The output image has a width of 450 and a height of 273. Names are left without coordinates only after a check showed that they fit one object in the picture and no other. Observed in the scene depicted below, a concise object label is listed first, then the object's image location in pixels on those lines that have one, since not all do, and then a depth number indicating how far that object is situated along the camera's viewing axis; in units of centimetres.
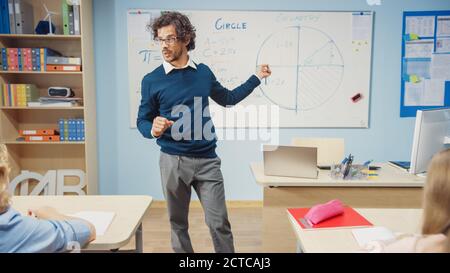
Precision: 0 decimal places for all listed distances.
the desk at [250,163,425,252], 206
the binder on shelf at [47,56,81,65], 309
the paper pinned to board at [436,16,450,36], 339
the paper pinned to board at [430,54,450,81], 342
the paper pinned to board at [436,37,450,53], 340
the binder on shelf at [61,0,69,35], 305
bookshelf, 315
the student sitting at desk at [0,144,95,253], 98
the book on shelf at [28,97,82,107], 314
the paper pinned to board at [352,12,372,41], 334
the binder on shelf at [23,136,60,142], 322
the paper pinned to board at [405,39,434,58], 339
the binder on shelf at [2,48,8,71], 307
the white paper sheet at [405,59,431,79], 342
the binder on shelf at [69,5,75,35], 306
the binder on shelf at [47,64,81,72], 310
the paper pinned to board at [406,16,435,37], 337
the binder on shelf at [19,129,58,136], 322
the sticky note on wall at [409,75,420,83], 344
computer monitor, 182
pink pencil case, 134
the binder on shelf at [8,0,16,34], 302
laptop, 202
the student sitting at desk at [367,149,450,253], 87
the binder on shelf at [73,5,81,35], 306
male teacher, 196
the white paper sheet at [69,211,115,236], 129
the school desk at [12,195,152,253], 122
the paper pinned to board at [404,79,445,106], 346
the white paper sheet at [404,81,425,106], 346
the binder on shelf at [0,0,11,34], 303
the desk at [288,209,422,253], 116
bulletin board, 338
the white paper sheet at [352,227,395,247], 116
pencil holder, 208
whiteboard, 333
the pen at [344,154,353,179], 207
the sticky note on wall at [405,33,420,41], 338
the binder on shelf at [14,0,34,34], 304
